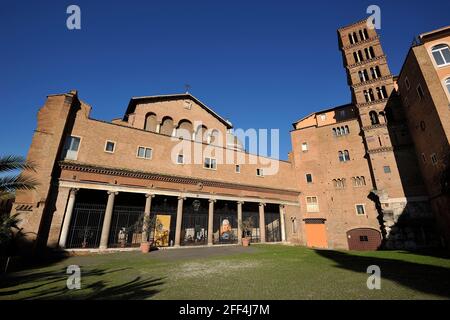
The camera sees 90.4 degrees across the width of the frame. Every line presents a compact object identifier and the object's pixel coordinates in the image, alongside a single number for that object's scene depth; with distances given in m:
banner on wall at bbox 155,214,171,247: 21.12
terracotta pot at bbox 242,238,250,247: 21.88
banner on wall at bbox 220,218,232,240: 25.86
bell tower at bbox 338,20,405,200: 24.16
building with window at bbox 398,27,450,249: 17.05
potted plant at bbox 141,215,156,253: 17.42
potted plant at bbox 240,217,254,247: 21.91
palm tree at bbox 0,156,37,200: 8.61
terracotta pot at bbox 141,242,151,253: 17.39
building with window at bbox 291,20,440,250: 22.58
